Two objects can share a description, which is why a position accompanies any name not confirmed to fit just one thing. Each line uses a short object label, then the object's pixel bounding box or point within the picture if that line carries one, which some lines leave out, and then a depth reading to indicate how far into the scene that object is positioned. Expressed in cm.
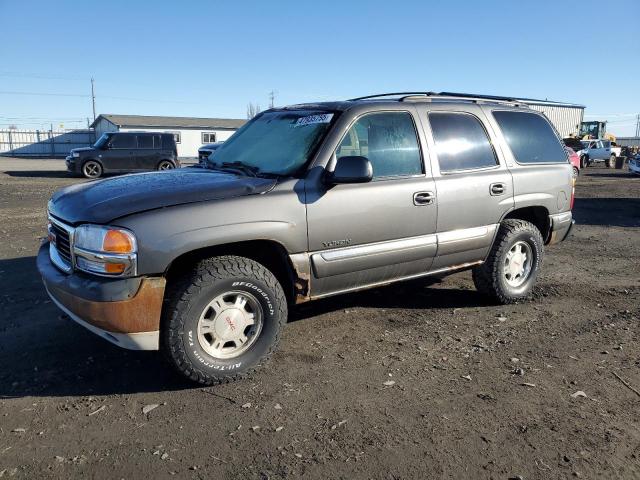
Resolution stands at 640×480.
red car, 1770
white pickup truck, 3281
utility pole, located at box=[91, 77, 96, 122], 6548
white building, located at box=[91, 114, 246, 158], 4166
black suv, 1998
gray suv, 311
